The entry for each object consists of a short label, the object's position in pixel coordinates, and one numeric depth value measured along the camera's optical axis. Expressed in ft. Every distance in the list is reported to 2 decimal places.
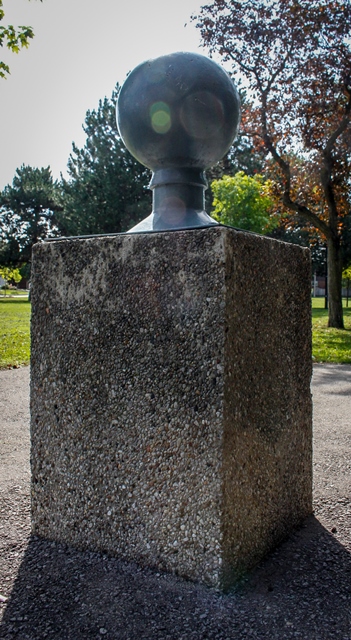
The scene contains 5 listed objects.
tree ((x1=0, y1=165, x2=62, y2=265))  145.48
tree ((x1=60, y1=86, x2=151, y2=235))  90.48
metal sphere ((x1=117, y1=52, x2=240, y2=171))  7.82
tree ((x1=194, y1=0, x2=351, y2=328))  46.47
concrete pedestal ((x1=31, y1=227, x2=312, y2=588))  6.81
